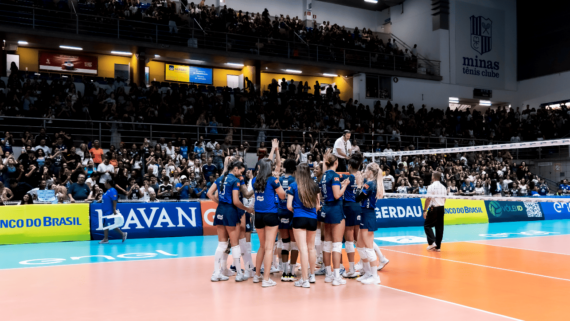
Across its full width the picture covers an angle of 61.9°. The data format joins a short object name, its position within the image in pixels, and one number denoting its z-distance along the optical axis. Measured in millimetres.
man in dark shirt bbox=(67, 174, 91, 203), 15562
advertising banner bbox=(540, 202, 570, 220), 21078
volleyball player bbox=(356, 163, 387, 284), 8055
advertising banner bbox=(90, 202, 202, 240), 14188
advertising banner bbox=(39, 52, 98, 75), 27094
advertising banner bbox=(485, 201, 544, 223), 19812
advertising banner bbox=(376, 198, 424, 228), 17562
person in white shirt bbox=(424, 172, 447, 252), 11734
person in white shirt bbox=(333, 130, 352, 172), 9788
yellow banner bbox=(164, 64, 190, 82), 30188
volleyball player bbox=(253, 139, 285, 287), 7633
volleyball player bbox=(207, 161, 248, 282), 7883
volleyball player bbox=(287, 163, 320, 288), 7488
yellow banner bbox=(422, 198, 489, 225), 18750
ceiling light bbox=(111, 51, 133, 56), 27084
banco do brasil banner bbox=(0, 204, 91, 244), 13320
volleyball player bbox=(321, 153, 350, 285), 7734
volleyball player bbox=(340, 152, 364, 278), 8109
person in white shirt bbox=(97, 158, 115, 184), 16769
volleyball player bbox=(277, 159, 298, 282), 7836
